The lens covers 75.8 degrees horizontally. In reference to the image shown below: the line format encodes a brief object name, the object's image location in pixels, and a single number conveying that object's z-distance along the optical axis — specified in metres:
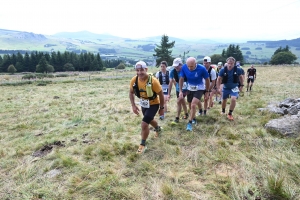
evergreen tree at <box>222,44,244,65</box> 67.12
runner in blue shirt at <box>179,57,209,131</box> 6.10
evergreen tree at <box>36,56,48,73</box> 64.62
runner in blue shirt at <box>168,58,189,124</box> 6.90
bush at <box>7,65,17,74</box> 66.31
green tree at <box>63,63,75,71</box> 73.75
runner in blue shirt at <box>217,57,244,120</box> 6.86
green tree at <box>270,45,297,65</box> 71.19
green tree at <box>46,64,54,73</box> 65.69
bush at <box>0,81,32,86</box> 25.16
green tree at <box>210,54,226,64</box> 73.12
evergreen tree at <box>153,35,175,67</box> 53.43
